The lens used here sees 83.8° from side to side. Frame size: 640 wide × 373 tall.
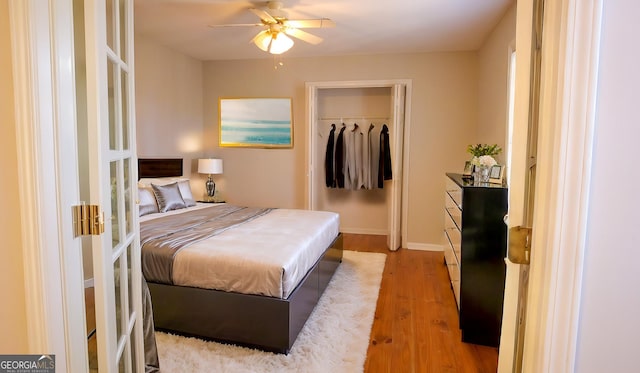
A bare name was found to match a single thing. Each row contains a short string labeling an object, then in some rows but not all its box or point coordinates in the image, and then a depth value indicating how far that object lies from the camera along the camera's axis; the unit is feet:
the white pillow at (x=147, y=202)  11.77
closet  15.23
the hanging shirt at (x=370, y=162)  16.55
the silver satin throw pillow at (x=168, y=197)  12.46
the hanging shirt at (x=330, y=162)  16.92
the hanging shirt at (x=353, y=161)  16.70
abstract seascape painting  17.05
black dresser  7.71
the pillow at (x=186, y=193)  13.76
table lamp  16.49
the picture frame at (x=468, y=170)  11.54
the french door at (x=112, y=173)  3.27
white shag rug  6.81
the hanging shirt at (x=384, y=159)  15.89
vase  8.63
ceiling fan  10.21
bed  7.21
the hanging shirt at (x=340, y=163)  16.81
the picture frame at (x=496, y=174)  9.04
